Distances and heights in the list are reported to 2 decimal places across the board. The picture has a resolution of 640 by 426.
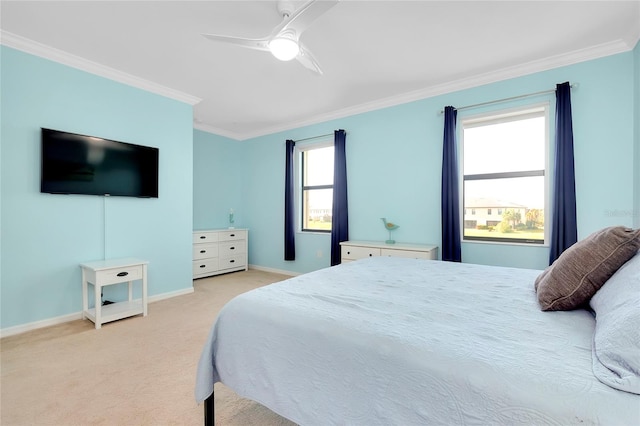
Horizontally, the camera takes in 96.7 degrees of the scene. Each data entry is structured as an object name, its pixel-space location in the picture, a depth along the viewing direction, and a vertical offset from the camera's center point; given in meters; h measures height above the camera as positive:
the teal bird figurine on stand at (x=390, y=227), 3.81 -0.20
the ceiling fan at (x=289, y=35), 1.70 +1.22
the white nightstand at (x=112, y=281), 2.73 -0.68
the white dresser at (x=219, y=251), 4.64 -0.68
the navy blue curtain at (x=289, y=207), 4.89 +0.09
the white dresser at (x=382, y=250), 3.33 -0.48
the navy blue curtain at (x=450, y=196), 3.33 +0.19
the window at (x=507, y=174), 3.10 +0.44
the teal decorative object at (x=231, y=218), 5.59 -0.12
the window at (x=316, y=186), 4.82 +0.45
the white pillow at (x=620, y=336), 0.71 -0.35
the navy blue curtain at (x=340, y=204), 4.30 +0.12
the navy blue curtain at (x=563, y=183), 2.73 +0.28
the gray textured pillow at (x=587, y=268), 1.16 -0.24
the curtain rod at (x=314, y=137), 4.57 +1.25
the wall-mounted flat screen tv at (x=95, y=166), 2.76 +0.50
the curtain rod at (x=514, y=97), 2.88 +1.24
